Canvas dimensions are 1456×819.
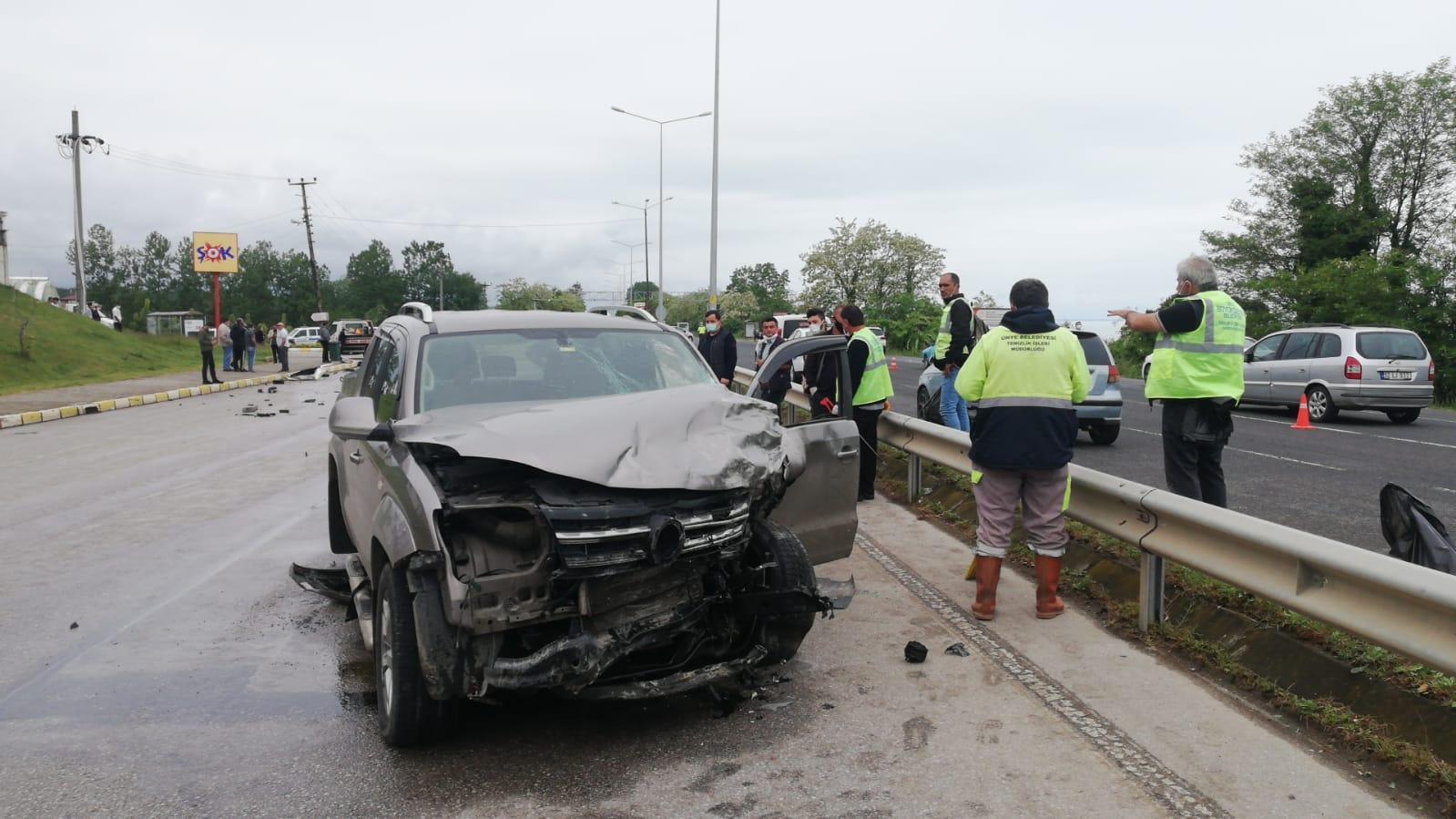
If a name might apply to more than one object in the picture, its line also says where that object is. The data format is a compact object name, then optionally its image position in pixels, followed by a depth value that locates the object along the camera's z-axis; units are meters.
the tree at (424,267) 131.75
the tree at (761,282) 150.38
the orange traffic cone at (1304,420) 15.62
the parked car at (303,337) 66.50
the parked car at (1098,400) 13.05
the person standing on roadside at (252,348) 36.94
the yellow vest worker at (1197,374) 6.24
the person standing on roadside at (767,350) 10.02
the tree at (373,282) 129.38
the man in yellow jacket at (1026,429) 5.59
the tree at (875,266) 75.12
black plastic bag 4.89
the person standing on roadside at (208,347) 27.17
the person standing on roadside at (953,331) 10.22
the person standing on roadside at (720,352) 13.91
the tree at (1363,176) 47.50
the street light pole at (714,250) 31.55
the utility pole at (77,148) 39.12
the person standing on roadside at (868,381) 9.00
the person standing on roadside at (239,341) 34.69
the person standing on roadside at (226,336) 34.31
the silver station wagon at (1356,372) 16.70
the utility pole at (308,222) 68.81
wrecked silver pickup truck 3.79
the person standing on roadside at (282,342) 35.94
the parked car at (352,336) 45.99
